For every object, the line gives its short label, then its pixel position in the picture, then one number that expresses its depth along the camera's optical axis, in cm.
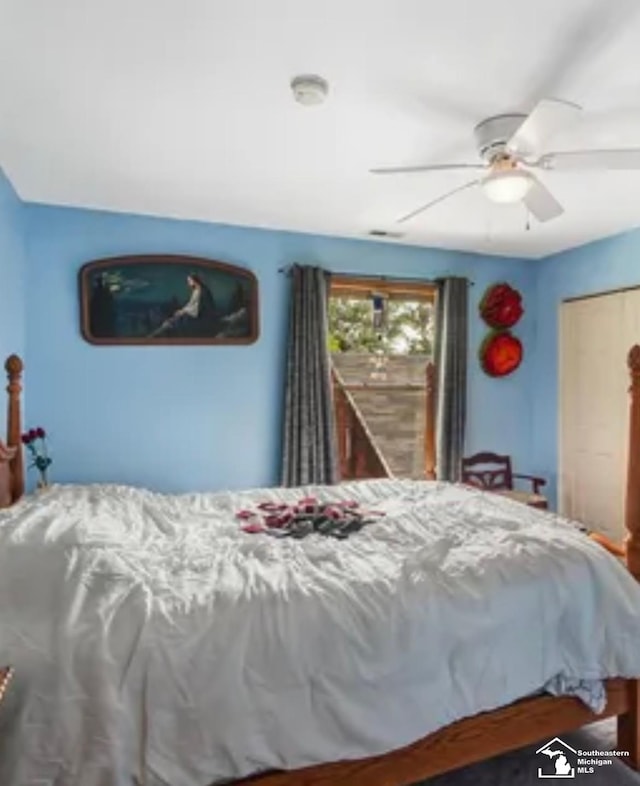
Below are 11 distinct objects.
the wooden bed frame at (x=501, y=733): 150
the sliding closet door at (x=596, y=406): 382
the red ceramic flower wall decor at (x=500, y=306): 441
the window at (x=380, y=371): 419
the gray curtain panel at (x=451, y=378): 423
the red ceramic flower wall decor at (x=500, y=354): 444
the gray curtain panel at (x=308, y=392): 379
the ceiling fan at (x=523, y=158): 203
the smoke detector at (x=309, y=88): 196
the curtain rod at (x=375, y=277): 389
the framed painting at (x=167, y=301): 346
